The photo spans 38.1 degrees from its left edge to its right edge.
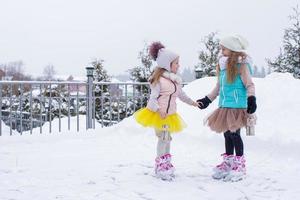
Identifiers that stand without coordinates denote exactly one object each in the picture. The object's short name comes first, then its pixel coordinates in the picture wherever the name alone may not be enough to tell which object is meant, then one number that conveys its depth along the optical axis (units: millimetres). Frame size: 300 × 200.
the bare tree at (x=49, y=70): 60203
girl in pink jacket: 4160
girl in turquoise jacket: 4059
